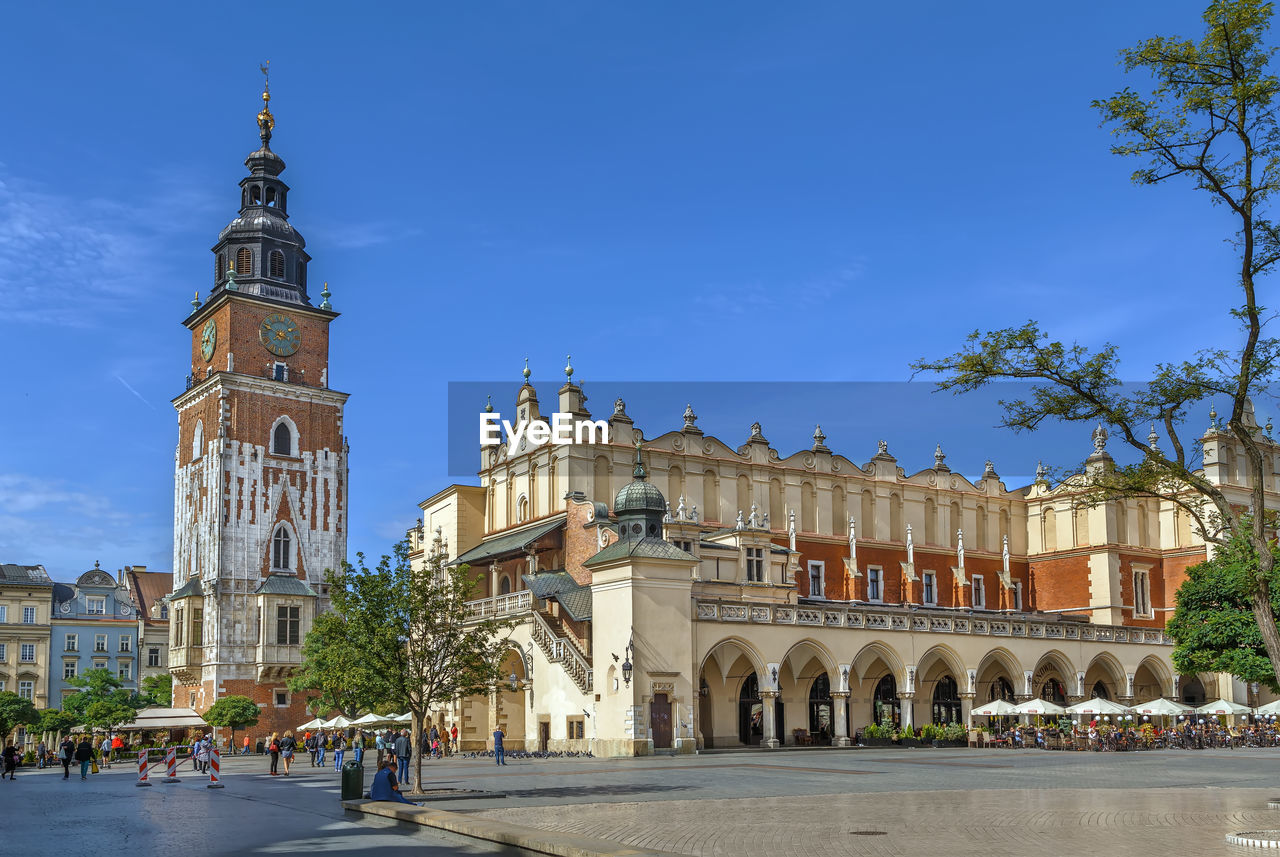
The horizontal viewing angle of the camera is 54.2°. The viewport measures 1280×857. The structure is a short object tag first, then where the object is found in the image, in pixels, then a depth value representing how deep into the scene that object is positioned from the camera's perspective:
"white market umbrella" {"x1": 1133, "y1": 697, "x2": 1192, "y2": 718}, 49.95
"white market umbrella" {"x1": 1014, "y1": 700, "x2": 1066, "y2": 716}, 48.22
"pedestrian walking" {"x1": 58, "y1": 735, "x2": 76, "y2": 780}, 42.38
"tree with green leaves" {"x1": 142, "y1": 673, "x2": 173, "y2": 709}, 83.81
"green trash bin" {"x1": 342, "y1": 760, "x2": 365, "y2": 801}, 24.81
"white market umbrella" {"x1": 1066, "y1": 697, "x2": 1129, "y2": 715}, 48.96
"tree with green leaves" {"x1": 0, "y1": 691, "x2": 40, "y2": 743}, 75.63
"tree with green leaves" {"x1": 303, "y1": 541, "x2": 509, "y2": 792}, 28.34
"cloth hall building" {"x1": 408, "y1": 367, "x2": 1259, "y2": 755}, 43.97
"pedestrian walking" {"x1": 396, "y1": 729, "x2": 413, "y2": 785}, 29.83
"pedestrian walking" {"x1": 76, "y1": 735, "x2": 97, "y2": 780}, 41.84
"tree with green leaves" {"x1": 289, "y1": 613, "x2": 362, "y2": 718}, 28.62
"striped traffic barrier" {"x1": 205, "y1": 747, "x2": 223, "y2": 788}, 33.69
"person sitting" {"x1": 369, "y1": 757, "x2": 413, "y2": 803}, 24.03
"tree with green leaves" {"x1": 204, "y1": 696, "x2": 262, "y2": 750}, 63.45
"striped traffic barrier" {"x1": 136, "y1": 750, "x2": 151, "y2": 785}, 36.47
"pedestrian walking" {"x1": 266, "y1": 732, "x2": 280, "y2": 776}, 39.34
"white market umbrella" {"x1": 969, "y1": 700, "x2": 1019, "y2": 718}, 49.44
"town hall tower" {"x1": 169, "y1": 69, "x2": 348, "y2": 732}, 68.19
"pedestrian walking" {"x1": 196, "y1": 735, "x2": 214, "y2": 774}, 41.95
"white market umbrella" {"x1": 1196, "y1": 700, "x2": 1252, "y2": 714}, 50.97
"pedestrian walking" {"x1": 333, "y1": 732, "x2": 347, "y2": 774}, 39.91
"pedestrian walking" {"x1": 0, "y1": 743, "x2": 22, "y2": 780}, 44.16
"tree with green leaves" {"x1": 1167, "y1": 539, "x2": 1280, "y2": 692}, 51.72
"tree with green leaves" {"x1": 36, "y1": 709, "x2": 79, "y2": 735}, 76.69
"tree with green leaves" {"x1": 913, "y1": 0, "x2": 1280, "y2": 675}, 18.09
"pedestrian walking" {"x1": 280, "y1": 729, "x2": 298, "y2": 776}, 39.47
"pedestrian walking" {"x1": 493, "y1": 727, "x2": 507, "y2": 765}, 40.25
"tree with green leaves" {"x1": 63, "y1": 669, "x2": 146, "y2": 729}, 71.88
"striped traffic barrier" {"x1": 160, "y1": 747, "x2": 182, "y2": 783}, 37.09
